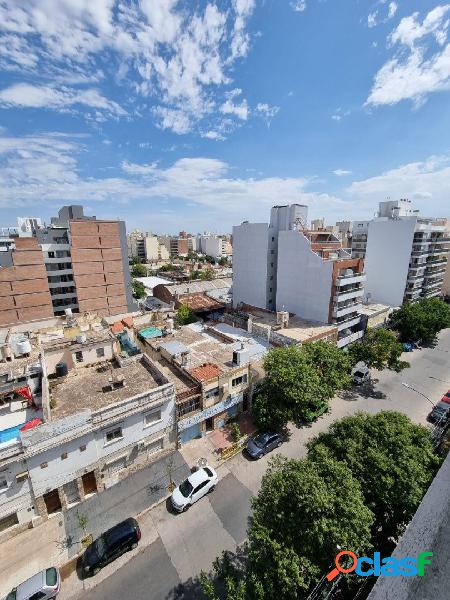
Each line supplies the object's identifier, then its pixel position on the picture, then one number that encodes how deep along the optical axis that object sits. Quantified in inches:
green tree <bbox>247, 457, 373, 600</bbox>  434.0
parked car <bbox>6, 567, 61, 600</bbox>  569.9
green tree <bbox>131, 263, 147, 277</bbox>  4521.4
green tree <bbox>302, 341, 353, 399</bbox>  1063.0
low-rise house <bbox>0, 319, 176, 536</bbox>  688.4
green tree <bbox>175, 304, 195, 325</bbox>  1834.4
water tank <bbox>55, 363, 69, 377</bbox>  986.1
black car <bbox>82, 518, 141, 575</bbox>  633.6
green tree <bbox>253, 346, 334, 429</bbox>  946.7
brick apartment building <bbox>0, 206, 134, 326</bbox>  1831.9
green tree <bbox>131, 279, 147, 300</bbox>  3075.8
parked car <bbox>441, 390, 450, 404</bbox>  1193.9
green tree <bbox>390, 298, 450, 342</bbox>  1729.8
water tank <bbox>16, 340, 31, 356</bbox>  1052.5
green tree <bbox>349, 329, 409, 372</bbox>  1311.5
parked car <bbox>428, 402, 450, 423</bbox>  1119.6
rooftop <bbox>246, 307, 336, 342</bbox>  1382.9
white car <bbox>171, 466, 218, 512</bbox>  767.1
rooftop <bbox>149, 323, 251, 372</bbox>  1118.4
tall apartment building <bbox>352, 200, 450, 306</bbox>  2106.3
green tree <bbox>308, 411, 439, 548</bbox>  537.3
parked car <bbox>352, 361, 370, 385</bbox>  1393.6
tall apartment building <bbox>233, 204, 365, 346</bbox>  1534.2
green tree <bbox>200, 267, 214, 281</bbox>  3759.8
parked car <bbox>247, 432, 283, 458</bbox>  936.9
